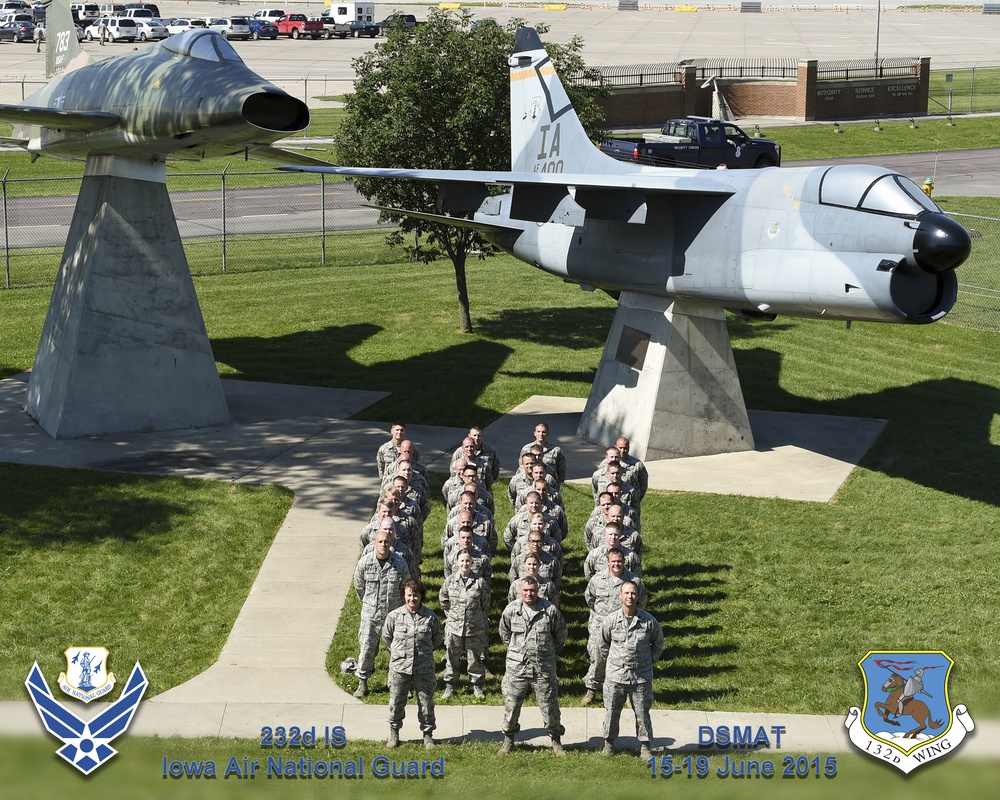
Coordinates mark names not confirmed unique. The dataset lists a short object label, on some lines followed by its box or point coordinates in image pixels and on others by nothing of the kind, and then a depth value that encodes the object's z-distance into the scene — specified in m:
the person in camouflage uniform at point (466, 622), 11.43
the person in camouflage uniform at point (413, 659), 10.43
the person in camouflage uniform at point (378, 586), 11.51
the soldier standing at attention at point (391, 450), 14.67
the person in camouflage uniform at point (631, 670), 10.31
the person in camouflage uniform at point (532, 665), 10.42
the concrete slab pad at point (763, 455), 17.19
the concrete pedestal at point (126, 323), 18.45
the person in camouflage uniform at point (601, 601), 11.11
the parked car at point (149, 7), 71.75
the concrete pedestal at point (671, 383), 17.86
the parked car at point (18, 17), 68.38
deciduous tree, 22.52
